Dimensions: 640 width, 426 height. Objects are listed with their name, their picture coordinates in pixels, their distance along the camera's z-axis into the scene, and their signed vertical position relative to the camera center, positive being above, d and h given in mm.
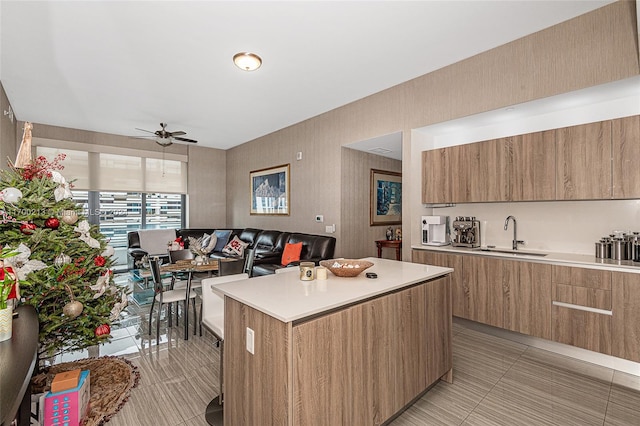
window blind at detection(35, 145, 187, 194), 5969 +1049
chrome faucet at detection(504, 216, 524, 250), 3410 -256
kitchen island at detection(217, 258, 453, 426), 1398 -714
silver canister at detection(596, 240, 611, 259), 2699 -324
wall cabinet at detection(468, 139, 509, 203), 3203 +492
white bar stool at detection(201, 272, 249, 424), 2066 -769
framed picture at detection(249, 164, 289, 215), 6035 +578
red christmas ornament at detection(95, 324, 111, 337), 2188 -827
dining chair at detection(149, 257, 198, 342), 3154 -846
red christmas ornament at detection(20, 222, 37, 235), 1939 -58
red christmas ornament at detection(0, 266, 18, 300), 1280 -251
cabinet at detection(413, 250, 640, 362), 2393 -801
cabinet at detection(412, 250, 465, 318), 3375 -597
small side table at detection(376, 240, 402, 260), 5175 -505
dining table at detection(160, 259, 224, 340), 3203 -572
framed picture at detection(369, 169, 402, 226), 5496 +351
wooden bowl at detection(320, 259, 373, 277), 2064 -359
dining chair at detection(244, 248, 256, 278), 3607 -515
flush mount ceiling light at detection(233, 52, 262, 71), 3130 +1692
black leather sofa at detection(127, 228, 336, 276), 4691 -502
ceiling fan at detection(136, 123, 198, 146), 5130 +1437
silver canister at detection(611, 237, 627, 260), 2602 -308
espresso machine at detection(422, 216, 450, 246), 3732 -208
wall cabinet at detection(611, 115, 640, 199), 2455 +487
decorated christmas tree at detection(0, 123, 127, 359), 1915 -251
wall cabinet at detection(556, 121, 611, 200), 2604 +480
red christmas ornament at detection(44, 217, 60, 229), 2033 -28
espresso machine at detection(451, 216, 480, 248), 3684 -201
